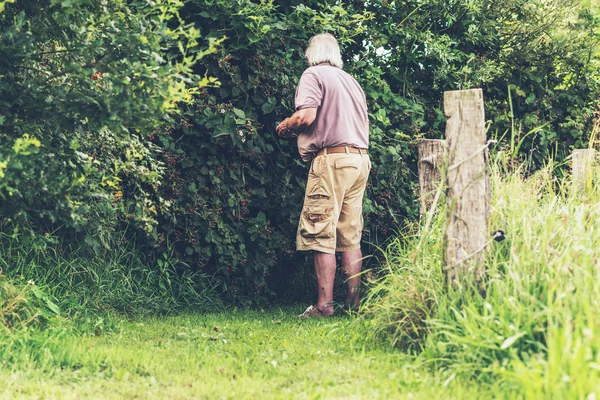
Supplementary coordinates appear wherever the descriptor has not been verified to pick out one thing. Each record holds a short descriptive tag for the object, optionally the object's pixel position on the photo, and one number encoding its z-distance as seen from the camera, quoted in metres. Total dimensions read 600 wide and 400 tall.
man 11.63
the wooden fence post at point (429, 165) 11.20
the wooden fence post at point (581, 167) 10.31
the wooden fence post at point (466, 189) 8.30
